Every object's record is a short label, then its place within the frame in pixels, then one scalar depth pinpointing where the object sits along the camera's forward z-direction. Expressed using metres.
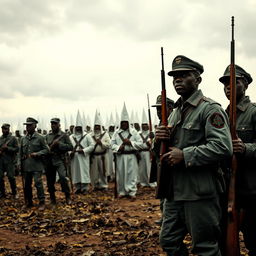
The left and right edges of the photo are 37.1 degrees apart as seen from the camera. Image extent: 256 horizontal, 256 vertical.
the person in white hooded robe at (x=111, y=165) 18.33
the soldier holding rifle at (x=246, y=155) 4.15
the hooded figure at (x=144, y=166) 15.24
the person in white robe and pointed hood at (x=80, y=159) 14.13
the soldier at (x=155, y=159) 5.93
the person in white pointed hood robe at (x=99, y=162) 14.67
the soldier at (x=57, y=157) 10.71
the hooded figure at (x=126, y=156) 12.39
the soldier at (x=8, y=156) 12.69
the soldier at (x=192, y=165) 3.56
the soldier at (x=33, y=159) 10.41
